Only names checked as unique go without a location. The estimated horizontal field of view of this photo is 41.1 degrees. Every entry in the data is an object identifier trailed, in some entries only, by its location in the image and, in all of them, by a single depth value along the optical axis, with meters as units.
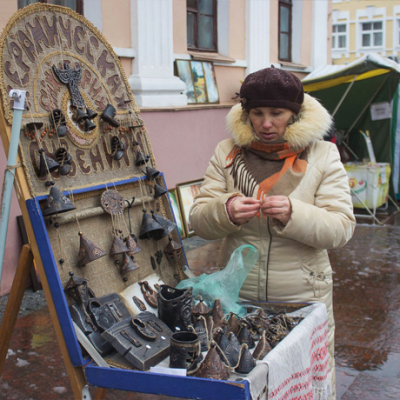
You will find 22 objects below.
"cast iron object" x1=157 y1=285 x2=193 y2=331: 2.03
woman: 2.15
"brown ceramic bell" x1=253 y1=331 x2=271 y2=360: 1.83
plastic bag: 2.25
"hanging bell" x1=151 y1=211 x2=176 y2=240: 2.41
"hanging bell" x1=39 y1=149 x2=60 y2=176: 1.98
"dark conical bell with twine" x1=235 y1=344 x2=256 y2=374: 1.73
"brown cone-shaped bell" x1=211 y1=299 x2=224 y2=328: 2.08
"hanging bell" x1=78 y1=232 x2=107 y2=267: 2.00
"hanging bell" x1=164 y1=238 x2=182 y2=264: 2.47
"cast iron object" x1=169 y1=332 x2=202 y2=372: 1.76
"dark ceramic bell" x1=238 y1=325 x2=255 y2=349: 1.94
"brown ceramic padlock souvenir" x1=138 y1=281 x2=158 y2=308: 2.20
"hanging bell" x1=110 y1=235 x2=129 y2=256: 2.16
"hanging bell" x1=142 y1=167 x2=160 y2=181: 2.47
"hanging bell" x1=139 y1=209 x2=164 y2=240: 2.34
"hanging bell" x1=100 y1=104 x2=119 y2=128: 2.30
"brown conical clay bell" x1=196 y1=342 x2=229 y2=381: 1.67
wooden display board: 1.80
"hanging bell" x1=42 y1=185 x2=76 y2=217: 1.89
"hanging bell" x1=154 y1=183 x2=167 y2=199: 2.51
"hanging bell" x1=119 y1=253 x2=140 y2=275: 2.18
